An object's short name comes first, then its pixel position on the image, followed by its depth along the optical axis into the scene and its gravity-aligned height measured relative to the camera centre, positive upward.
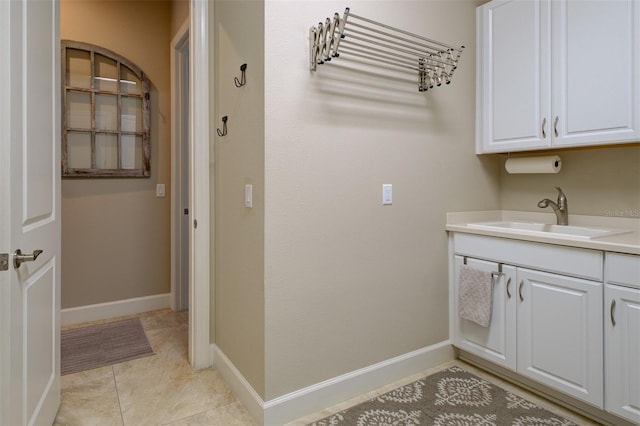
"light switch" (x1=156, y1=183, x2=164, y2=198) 3.35 +0.18
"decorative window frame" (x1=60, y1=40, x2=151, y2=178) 2.92 +0.72
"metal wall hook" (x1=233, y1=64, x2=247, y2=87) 1.85 +0.67
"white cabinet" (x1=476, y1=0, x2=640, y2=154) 1.82 +0.75
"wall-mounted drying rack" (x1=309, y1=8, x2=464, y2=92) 1.68 +0.82
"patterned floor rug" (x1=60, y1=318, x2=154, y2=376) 2.38 -0.94
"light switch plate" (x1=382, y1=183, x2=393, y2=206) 2.04 +0.09
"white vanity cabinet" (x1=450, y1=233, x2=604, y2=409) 1.71 -0.52
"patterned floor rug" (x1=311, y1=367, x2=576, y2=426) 1.76 -0.98
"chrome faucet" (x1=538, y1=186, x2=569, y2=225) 2.24 +0.03
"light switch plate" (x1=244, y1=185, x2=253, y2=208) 1.80 +0.07
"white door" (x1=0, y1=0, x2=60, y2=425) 1.19 +0.01
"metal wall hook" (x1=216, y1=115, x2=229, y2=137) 2.10 +0.48
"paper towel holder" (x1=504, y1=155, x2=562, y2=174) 2.21 +0.29
